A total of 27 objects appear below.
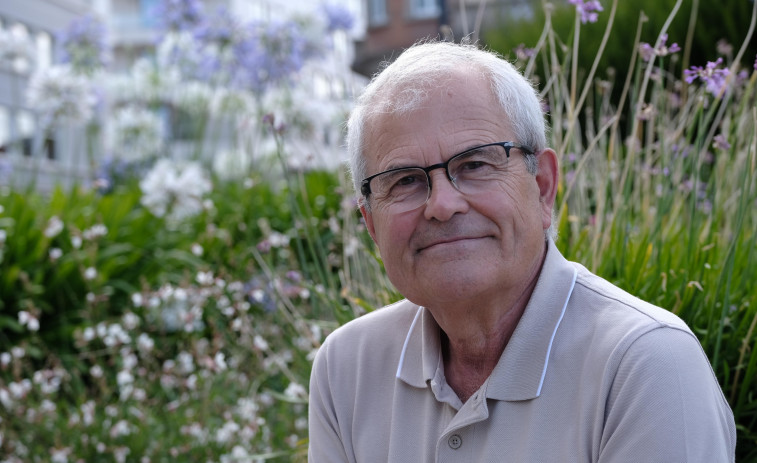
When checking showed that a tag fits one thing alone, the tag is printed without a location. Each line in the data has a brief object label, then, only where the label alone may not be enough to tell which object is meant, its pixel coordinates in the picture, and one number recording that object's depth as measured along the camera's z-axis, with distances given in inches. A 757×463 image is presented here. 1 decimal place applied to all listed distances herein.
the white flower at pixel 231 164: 336.8
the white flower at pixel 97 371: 161.5
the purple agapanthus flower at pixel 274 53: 256.2
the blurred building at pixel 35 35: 1132.5
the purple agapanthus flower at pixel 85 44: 316.5
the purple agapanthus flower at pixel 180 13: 302.0
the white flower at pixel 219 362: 133.6
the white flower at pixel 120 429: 152.5
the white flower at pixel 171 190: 231.6
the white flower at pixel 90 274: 167.9
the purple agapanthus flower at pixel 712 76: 89.4
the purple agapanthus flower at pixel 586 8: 107.8
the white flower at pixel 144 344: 162.1
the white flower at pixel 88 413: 155.9
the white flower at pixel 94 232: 176.2
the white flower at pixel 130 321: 165.9
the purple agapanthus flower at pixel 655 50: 95.3
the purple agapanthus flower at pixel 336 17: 273.4
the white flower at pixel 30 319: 153.1
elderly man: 60.1
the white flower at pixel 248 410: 148.8
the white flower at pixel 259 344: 140.8
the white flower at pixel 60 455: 146.5
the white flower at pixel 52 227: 188.7
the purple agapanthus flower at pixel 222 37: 275.4
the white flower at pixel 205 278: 147.2
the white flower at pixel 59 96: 279.9
